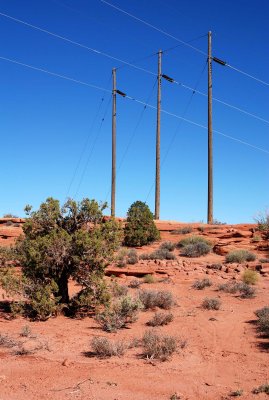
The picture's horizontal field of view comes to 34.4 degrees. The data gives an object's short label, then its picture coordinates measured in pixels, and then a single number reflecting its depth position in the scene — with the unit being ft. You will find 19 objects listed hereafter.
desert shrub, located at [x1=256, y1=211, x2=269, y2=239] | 77.51
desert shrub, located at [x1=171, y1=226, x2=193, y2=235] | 85.81
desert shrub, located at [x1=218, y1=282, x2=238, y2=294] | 47.03
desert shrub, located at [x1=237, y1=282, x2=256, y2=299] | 44.94
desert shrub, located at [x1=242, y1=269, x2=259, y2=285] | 50.72
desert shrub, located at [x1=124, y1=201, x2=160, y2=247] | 78.38
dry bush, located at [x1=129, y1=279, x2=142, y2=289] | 50.16
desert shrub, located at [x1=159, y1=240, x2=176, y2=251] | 74.42
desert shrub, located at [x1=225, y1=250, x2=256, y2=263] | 63.57
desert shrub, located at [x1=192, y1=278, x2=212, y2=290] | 49.58
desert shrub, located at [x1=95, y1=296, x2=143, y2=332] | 32.80
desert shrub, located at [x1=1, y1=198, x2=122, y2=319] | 35.83
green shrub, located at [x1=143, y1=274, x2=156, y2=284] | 52.28
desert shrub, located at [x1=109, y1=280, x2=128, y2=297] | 41.29
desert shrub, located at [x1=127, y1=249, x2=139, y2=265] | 63.57
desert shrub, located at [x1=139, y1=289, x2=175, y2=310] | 39.70
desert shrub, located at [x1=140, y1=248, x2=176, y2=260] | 66.74
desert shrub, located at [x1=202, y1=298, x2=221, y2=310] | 39.52
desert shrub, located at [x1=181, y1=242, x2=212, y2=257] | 68.59
